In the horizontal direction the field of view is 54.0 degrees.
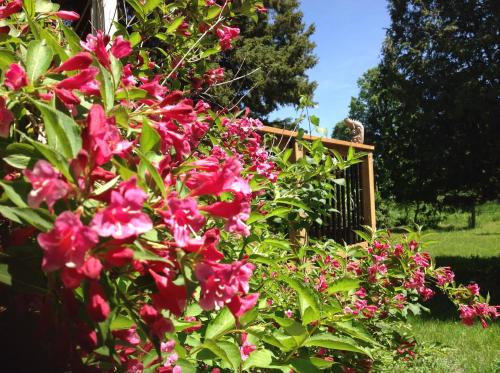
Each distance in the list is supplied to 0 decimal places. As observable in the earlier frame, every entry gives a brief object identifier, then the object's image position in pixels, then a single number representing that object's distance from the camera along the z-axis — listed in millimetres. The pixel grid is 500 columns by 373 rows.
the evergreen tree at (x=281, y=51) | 17391
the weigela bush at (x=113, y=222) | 523
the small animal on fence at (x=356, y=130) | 6367
